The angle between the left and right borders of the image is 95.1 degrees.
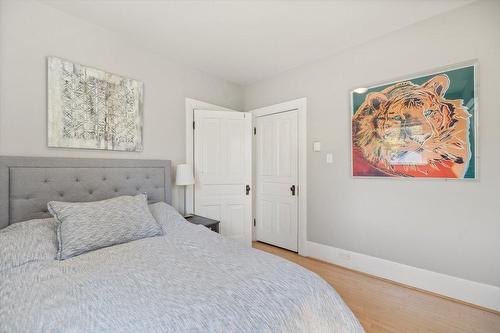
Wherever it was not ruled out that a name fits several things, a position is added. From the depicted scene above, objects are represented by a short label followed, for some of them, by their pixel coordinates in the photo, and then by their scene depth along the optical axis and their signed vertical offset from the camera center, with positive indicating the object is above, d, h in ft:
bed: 2.83 -1.84
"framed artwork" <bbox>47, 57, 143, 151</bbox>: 6.43 +1.81
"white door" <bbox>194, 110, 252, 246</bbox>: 10.07 -0.17
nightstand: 8.34 -2.07
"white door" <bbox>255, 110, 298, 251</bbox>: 10.61 -0.67
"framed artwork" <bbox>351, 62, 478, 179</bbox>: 6.52 +1.25
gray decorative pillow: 4.90 -1.37
